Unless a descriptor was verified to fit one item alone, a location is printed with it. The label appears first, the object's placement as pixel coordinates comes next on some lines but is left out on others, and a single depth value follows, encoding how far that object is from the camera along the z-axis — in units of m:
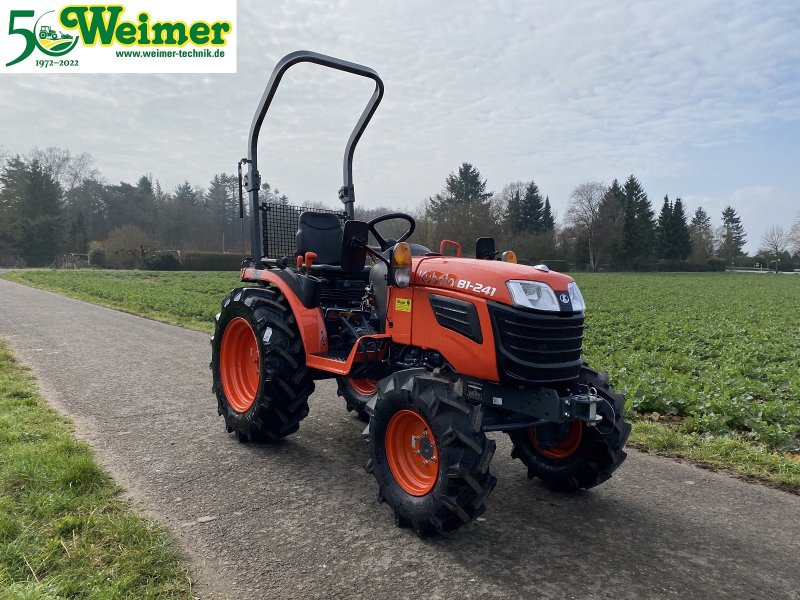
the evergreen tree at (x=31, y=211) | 55.06
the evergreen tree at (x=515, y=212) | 63.53
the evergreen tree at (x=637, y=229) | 62.69
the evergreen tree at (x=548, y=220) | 69.41
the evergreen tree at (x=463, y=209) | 38.06
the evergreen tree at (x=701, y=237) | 74.38
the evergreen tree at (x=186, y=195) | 82.06
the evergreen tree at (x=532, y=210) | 66.94
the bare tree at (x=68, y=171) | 67.31
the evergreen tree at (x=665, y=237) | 68.38
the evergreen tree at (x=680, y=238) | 68.62
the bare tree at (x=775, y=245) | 87.94
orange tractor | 3.04
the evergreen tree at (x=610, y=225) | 61.25
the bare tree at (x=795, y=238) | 86.56
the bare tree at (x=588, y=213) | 61.72
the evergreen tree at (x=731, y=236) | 91.44
